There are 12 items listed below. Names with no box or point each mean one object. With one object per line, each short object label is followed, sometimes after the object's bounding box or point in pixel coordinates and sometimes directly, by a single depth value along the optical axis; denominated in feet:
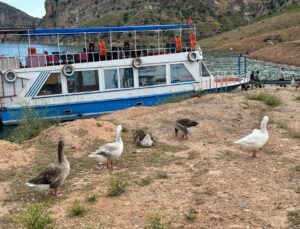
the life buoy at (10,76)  77.41
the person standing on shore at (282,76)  98.07
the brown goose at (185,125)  44.83
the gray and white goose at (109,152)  35.58
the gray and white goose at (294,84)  89.35
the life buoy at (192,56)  87.40
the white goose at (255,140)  37.19
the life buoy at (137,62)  83.66
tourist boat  78.64
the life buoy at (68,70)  79.87
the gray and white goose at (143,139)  42.47
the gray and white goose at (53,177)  29.68
